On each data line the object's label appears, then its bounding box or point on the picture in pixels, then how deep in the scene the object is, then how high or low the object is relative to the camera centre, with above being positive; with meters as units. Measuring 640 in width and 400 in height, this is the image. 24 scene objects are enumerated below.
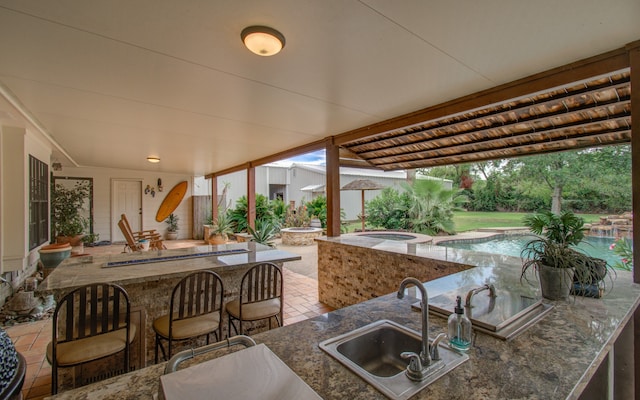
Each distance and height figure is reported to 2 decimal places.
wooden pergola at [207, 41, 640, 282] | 1.99 +0.86
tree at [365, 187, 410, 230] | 9.73 -0.29
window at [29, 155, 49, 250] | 4.57 +0.04
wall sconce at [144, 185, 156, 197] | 9.38 +0.46
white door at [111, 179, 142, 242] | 8.82 +0.03
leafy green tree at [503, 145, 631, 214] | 6.78 +0.59
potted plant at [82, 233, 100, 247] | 7.63 -0.94
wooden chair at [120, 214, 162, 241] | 7.06 -0.82
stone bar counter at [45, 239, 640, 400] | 0.94 -0.61
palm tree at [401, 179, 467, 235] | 9.06 -0.14
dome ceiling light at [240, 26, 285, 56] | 1.62 +0.95
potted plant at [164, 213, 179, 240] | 9.68 -0.79
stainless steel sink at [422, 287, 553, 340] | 1.34 -0.58
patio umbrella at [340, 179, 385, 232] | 8.61 +0.50
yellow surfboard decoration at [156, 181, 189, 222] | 9.59 +0.09
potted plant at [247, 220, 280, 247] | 6.10 -0.66
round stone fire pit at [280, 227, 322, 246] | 9.36 -1.10
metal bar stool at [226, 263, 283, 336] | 2.28 -0.84
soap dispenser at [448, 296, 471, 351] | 1.20 -0.55
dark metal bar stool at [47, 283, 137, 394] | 1.61 -0.85
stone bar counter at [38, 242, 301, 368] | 2.13 -0.55
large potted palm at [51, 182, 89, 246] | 6.63 -0.26
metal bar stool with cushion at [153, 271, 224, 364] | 1.95 -0.86
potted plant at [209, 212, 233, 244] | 8.05 -0.84
